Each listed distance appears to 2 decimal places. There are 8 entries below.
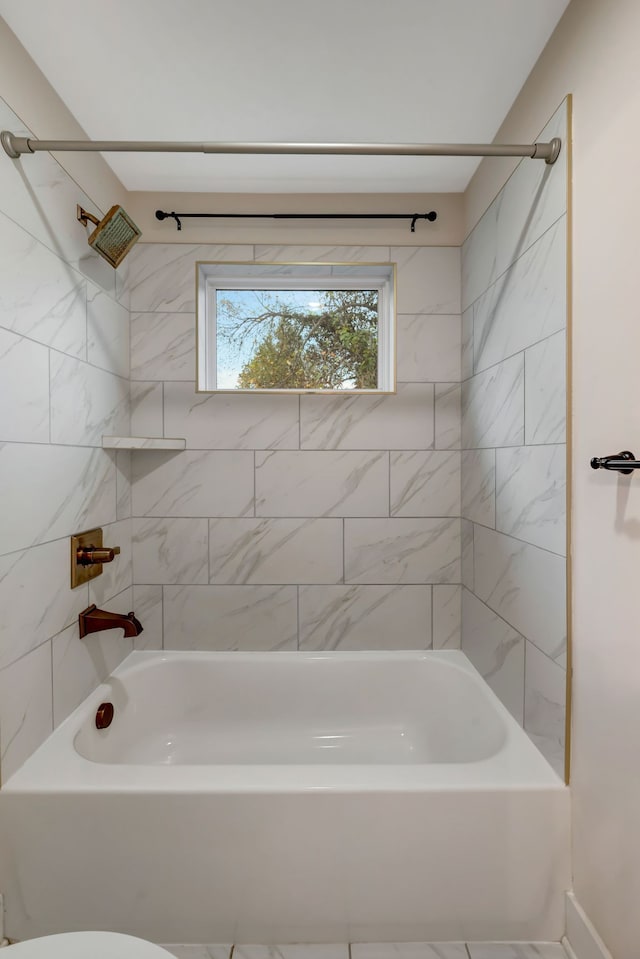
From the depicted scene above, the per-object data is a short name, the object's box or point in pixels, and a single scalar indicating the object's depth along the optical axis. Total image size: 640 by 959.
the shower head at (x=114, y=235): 1.52
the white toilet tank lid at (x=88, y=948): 0.84
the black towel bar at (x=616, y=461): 0.94
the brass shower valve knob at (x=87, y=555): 1.58
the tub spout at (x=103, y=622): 1.64
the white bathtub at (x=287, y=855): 1.24
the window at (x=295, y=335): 2.17
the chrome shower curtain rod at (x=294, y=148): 1.23
